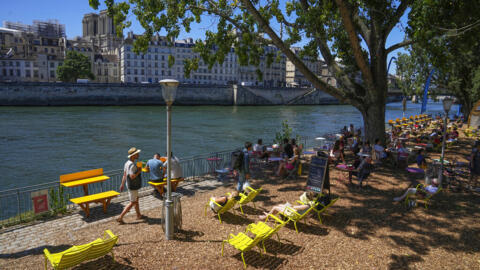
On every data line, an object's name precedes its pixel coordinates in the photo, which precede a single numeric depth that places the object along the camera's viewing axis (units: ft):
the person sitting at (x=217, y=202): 23.41
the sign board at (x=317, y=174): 25.66
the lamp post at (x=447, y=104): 32.37
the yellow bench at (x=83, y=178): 28.17
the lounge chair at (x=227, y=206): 23.03
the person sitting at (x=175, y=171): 30.37
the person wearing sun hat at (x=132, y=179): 23.21
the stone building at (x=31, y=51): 258.37
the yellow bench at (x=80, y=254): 15.43
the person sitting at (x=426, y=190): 25.01
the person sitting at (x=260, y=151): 41.29
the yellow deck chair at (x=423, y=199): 25.12
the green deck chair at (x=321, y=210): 22.62
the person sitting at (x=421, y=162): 34.71
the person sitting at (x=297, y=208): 21.80
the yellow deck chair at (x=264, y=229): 18.48
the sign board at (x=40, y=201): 24.44
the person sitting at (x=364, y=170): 30.22
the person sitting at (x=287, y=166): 34.47
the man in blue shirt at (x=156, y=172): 29.60
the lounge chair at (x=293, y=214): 21.22
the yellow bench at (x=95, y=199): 24.69
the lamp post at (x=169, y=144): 19.53
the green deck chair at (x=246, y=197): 24.54
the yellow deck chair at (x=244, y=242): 17.37
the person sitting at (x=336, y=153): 39.98
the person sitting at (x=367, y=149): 38.86
